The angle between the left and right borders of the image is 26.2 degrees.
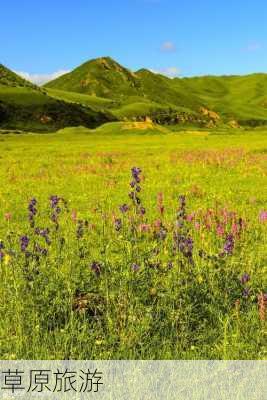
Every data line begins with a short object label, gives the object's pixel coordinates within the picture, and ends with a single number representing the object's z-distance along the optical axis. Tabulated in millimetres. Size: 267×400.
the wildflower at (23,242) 7582
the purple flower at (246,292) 7558
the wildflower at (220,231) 10080
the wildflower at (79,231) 8765
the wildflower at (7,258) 7620
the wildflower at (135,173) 8328
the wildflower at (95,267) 8258
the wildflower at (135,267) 7878
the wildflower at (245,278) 7629
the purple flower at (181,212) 8281
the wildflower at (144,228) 11016
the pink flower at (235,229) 10814
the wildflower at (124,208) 8767
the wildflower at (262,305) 6832
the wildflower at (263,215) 11224
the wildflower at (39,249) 8102
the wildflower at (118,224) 8616
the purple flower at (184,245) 7874
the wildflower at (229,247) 7875
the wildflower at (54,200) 8656
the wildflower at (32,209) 8180
